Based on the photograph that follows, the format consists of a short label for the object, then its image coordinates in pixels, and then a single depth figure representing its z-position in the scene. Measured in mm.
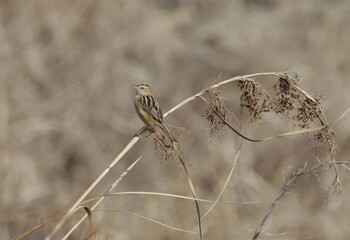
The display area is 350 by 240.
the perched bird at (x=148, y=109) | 6544
